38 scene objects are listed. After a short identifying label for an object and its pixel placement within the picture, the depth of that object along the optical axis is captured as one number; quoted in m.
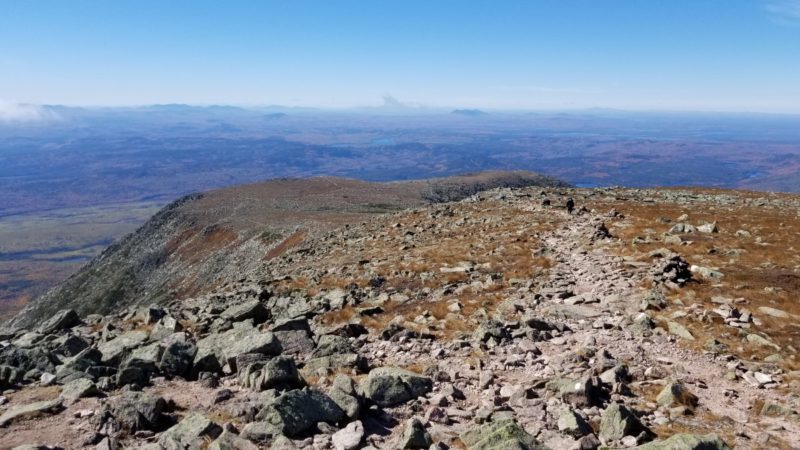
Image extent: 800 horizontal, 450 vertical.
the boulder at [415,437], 10.70
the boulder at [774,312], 16.48
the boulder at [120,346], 16.73
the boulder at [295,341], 17.23
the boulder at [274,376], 13.52
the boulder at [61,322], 23.55
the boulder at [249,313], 21.52
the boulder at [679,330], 15.63
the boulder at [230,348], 15.53
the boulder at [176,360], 15.38
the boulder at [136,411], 11.74
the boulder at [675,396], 12.04
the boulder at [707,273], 20.30
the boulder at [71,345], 17.94
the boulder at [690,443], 9.43
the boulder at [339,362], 15.46
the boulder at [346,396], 11.95
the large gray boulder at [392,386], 12.80
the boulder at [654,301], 17.83
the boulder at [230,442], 10.36
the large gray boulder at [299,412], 11.26
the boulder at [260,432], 10.96
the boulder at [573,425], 10.92
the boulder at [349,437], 10.77
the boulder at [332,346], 16.52
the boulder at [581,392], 12.05
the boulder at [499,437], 10.03
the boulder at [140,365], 14.66
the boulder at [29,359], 15.91
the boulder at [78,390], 13.22
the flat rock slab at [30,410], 12.10
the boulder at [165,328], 19.88
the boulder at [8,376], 14.72
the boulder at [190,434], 10.74
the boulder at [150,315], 23.53
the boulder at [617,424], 10.65
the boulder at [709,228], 29.02
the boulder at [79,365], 14.94
